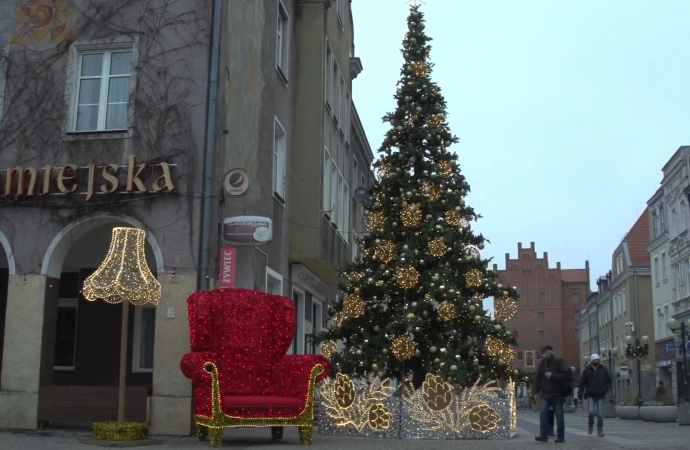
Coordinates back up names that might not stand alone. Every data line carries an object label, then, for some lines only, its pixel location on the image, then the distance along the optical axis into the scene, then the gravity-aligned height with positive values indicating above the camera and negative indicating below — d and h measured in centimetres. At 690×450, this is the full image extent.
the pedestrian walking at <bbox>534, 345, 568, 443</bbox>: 1487 -27
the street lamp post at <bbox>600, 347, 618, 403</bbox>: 5173 +135
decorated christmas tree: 1662 +173
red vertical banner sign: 1494 +169
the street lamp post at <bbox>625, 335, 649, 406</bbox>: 4200 +119
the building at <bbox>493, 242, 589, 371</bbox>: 10788 +838
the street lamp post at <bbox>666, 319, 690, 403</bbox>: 3114 +151
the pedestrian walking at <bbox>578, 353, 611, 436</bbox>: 1831 -20
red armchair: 1205 +3
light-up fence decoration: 1459 -64
